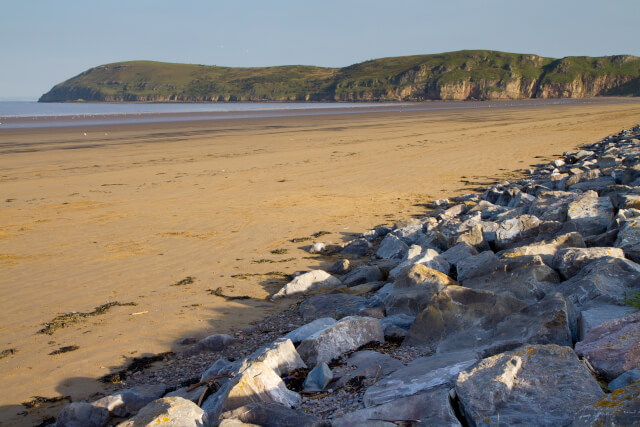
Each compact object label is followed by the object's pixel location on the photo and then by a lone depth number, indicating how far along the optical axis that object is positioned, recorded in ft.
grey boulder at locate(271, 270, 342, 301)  20.08
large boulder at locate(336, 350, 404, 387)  11.19
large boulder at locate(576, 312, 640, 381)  9.02
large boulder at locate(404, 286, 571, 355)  10.67
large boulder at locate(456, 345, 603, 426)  7.99
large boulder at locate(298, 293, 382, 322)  16.80
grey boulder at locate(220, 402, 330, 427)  9.09
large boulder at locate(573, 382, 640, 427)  6.55
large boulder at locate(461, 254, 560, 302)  14.17
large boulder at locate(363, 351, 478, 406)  9.32
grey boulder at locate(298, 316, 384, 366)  12.83
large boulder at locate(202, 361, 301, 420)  10.17
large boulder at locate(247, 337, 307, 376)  11.81
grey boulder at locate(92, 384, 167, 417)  12.22
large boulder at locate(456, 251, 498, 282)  15.88
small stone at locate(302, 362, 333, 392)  11.30
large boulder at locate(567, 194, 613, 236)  19.88
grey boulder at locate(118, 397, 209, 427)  9.32
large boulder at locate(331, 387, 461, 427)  8.20
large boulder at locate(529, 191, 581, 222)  21.97
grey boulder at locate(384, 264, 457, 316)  15.30
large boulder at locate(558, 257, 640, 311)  12.49
